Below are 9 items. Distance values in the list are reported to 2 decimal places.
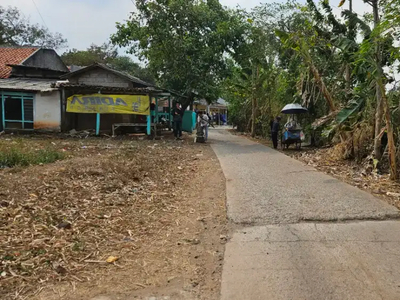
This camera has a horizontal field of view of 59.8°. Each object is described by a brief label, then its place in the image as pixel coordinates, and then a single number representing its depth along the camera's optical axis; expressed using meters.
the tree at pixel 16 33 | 37.44
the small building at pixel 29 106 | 17.36
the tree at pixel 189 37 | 18.42
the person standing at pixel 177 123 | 18.48
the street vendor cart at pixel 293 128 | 14.45
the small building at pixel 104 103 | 17.47
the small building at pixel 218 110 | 46.03
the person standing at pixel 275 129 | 15.33
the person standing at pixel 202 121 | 17.31
